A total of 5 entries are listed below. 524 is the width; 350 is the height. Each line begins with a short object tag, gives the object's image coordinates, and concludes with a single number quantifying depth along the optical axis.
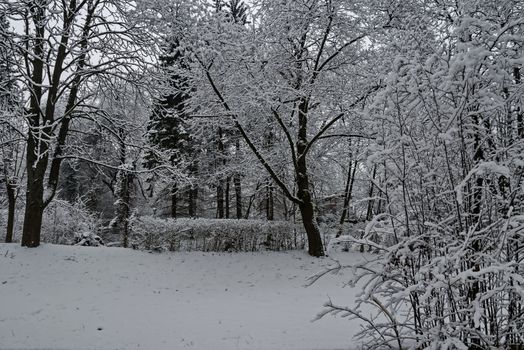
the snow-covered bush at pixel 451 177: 2.70
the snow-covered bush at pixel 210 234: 11.36
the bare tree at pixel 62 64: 8.67
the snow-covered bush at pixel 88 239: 12.95
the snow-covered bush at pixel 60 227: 21.33
